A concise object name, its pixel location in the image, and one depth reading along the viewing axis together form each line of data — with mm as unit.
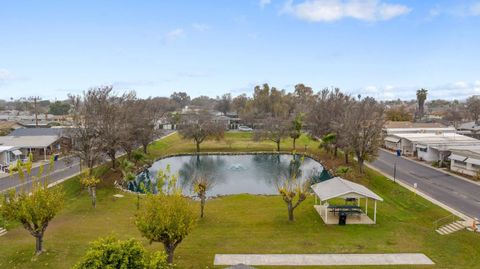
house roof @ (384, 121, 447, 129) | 66312
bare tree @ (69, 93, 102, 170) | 32375
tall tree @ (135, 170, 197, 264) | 15383
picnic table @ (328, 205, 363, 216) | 23328
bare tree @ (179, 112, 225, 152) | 56531
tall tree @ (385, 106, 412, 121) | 82312
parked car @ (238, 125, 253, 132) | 84969
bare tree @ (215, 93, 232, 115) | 130000
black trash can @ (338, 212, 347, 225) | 22297
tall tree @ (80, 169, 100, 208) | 26188
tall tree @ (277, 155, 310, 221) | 22562
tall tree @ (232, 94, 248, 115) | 114675
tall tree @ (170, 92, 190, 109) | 189800
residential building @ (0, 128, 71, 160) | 45188
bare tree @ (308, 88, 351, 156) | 47281
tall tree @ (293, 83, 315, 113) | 107562
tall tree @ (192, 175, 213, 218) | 23750
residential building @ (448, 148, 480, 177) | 35688
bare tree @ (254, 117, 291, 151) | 57094
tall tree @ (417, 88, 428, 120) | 92950
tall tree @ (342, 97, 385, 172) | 38094
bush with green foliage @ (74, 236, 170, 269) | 11109
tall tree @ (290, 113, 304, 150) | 57647
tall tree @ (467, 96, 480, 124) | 83812
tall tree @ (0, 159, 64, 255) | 16750
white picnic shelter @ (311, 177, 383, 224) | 22375
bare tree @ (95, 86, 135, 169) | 34438
